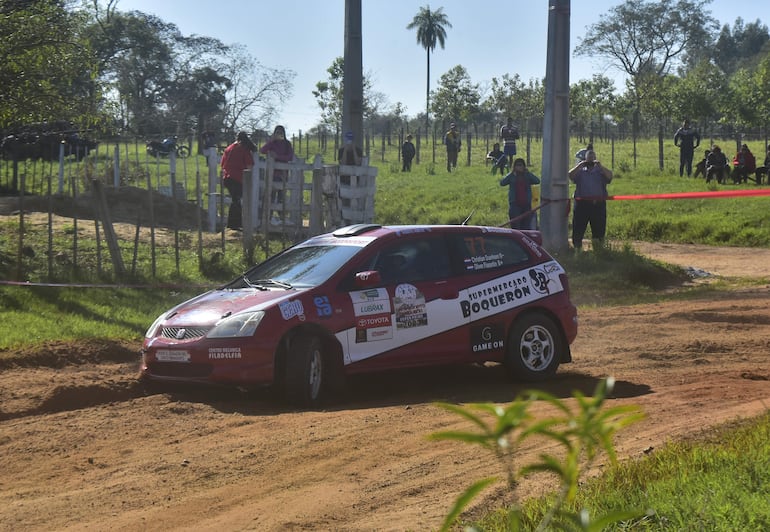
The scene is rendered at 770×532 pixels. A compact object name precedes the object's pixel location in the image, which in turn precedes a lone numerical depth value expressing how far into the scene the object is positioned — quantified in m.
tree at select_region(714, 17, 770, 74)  129.88
